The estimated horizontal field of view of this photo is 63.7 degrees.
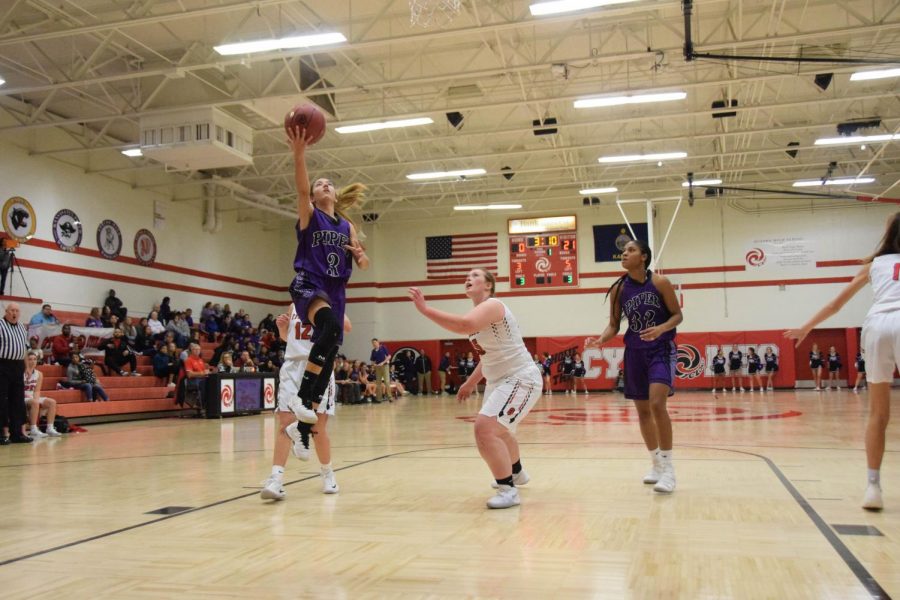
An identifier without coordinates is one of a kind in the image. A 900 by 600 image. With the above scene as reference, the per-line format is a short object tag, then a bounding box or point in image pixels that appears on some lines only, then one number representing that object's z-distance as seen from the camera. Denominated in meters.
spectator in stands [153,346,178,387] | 17.42
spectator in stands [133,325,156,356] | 18.78
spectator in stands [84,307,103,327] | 18.56
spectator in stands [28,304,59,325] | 16.75
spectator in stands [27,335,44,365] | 15.32
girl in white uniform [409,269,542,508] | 4.47
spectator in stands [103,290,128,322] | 19.95
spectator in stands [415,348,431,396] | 28.67
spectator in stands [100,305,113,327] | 19.12
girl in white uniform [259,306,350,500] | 4.73
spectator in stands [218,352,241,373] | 16.84
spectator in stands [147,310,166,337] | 20.05
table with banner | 15.19
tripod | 16.47
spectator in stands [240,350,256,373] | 19.17
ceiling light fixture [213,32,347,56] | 12.28
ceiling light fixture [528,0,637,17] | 11.20
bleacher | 13.95
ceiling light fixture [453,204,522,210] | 25.25
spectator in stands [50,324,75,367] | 15.69
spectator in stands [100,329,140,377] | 16.97
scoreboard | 27.94
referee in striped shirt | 9.24
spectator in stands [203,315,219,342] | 22.59
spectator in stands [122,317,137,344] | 18.67
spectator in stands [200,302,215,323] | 23.63
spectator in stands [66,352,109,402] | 14.47
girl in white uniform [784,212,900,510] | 4.03
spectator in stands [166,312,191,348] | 20.09
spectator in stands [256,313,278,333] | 26.65
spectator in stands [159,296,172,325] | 21.73
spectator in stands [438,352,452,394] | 28.58
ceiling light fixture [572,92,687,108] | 15.20
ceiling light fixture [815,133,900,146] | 18.19
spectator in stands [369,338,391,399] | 22.09
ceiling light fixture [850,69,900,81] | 14.27
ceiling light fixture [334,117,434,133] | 16.47
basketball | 4.35
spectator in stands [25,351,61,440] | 10.56
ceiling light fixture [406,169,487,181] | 20.73
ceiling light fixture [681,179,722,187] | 23.08
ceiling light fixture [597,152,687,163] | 19.75
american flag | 28.83
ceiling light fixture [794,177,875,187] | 22.76
